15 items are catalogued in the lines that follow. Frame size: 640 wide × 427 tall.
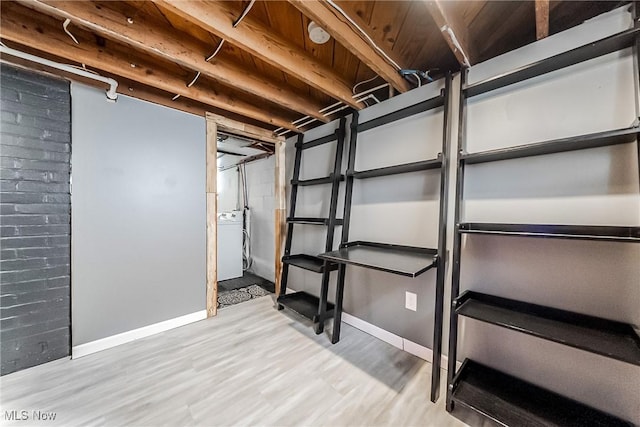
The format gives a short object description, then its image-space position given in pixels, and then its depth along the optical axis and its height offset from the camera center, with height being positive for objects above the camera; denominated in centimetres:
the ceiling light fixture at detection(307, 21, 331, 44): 153 +120
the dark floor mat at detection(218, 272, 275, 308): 306 -122
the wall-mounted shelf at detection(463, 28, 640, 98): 108 +82
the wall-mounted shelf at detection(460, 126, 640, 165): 103 +35
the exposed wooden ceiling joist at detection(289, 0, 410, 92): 121 +105
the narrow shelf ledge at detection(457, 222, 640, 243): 103 -8
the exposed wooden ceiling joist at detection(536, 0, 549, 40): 117 +106
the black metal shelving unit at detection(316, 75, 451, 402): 150 -33
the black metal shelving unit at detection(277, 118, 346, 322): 227 -30
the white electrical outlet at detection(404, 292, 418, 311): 191 -75
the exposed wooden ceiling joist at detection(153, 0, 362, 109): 125 +106
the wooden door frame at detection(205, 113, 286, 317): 254 +12
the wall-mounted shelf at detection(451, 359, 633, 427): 115 -103
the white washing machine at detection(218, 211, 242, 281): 381 -67
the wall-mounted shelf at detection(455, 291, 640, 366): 99 -56
